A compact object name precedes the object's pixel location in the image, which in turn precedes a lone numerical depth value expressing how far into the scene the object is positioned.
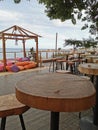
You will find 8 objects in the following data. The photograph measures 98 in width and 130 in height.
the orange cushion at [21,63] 5.39
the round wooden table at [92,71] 1.33
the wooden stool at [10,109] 0.86
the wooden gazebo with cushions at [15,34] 5.01
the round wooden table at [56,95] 0.60
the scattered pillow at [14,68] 4.74
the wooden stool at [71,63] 3.90
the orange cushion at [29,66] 5.33
